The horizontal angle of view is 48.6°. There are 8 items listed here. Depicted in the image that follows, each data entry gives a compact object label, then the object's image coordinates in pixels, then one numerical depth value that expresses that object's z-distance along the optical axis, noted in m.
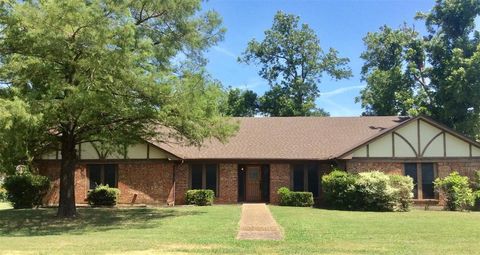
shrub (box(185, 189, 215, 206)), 27.27
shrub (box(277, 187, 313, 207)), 26.72
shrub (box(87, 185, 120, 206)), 27.08
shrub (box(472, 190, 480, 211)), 25.48
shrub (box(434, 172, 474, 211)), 24.77
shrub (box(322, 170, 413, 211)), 23.92
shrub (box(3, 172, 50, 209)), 26.16
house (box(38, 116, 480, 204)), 27.12
